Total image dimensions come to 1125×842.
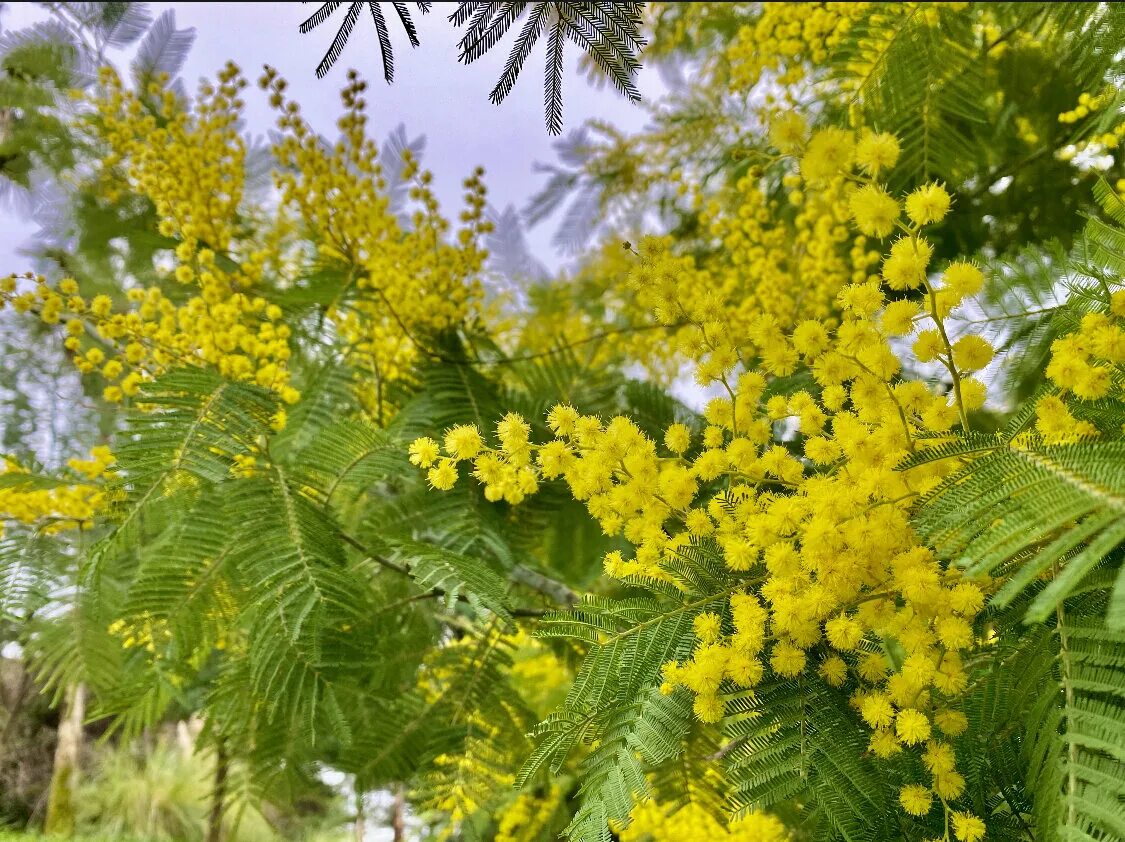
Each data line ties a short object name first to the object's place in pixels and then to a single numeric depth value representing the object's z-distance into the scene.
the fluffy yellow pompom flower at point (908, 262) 0.17
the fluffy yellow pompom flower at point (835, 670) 0.18
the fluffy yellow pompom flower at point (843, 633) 0.17
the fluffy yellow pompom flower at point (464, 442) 0.20
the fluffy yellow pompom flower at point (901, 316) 0.18
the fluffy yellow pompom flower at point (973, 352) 0.18
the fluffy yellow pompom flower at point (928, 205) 0.16
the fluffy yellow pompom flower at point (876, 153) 0.17
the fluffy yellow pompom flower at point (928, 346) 0.18
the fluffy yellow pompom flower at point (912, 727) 0.16
